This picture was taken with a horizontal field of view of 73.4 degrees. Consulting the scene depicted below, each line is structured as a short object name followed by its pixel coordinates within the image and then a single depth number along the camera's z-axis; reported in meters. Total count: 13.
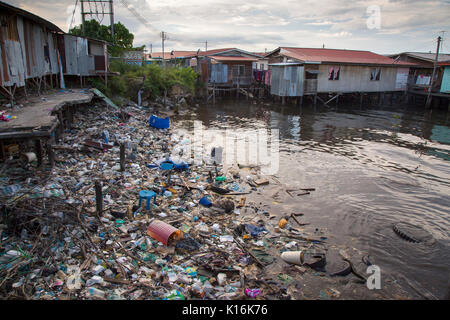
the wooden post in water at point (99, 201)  5.54
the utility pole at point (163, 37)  37.22
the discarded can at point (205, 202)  6.93
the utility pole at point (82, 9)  21.86
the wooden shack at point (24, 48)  8.24
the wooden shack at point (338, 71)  23.31
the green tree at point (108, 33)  24.70
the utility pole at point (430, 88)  23.19
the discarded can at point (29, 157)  6.96
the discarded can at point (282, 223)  6.46
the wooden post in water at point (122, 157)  7.85
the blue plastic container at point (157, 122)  14.37
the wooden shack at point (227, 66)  27.01
